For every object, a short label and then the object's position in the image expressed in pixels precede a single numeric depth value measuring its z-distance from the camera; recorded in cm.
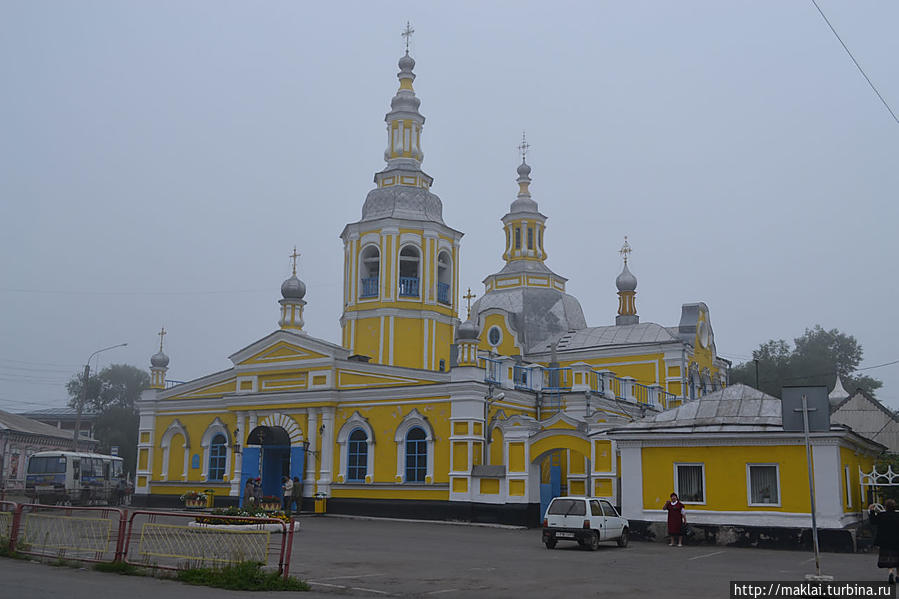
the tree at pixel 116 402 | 6725
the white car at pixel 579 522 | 1928
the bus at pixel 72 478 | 4028
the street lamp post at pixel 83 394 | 4126
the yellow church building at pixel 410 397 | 2836
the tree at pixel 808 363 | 6253
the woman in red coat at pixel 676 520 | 2108
